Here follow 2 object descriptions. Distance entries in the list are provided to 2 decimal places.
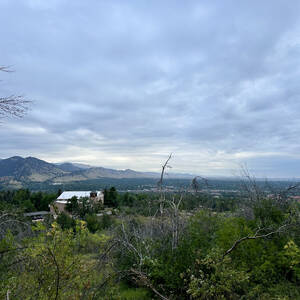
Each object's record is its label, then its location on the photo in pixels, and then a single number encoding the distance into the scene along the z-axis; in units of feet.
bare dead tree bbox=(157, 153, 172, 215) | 23.68
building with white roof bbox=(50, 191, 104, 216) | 173.77
